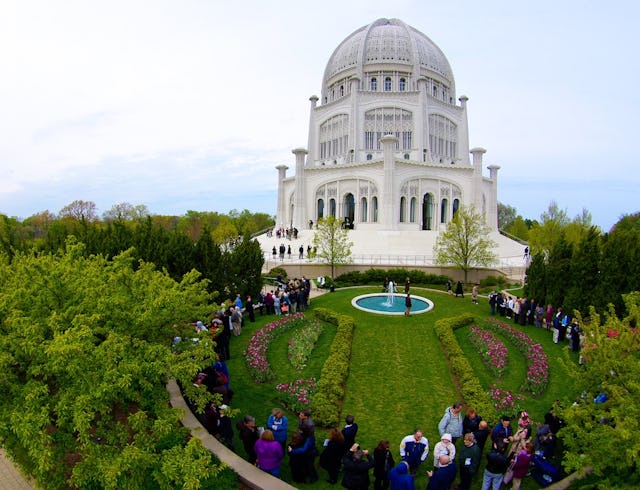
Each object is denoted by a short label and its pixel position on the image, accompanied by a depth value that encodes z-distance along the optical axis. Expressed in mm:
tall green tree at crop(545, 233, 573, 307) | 16861
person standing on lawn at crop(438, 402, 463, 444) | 7539
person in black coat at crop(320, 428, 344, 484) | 6910
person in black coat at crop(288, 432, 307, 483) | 6865
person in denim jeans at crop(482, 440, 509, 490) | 6406
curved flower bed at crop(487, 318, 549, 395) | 10719
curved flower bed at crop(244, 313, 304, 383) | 11414
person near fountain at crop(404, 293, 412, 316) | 17062
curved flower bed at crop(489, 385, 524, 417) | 9422
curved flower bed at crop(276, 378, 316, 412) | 9652
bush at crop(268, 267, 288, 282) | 27509
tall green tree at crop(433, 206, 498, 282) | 25672
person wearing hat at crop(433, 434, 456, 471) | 6379
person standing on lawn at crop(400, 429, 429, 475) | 6890
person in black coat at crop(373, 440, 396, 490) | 6625
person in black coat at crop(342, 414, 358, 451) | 7090
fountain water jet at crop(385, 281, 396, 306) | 20389
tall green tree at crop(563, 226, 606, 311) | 15802
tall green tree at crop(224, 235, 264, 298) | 18828
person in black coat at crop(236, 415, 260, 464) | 7223
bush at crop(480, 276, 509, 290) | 25642
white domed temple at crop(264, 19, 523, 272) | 44969
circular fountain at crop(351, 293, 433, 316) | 18125
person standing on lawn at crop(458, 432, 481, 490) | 6535
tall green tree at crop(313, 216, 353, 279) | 27438
